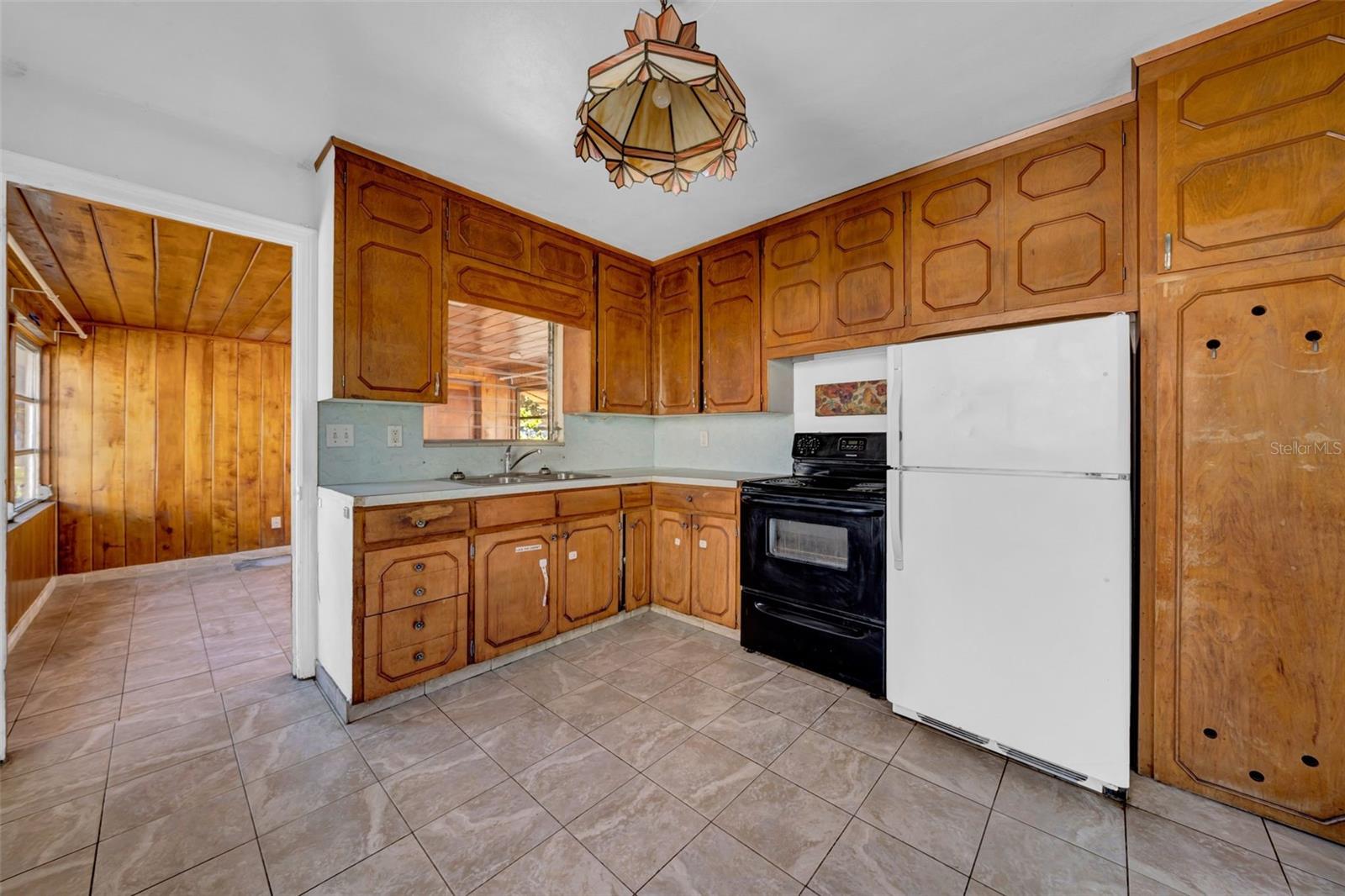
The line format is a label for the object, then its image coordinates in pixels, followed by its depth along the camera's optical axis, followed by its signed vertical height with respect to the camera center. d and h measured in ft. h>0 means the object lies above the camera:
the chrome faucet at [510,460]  10.56 -0.27
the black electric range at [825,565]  7.54 -1.83
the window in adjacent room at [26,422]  12.26 +0.58
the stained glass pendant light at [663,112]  4.33 +3.07
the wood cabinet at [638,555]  10.55 -2.21
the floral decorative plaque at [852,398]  9.43 +0.90
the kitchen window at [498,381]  9.77 +1.35
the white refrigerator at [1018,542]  5.51 -1.10
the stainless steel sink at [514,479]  9.54 -0.61
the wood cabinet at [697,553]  9.64 -2.06
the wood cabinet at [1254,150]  4.99 +3.03
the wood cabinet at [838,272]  8.38 +3.01
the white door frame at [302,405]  7.71 +0.64
